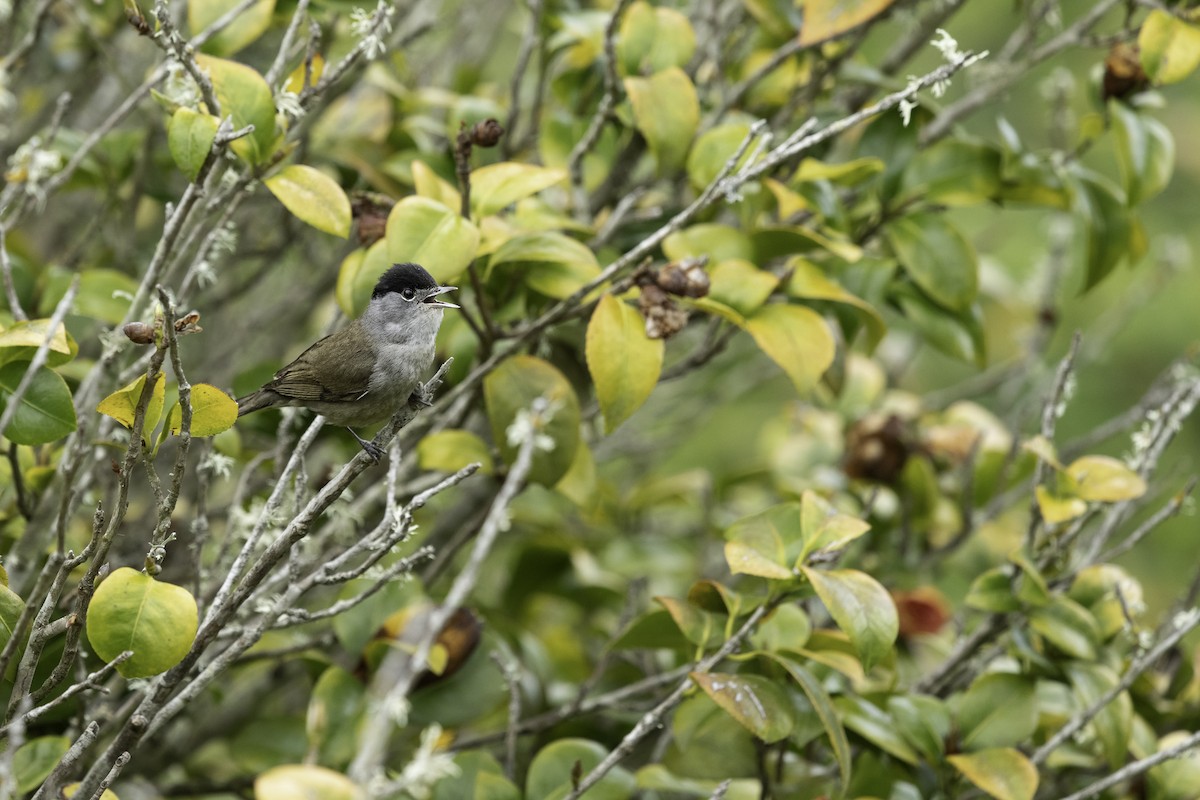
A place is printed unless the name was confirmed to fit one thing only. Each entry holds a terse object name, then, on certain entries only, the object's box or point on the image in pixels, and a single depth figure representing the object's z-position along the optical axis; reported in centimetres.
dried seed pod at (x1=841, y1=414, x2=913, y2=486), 673
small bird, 495
